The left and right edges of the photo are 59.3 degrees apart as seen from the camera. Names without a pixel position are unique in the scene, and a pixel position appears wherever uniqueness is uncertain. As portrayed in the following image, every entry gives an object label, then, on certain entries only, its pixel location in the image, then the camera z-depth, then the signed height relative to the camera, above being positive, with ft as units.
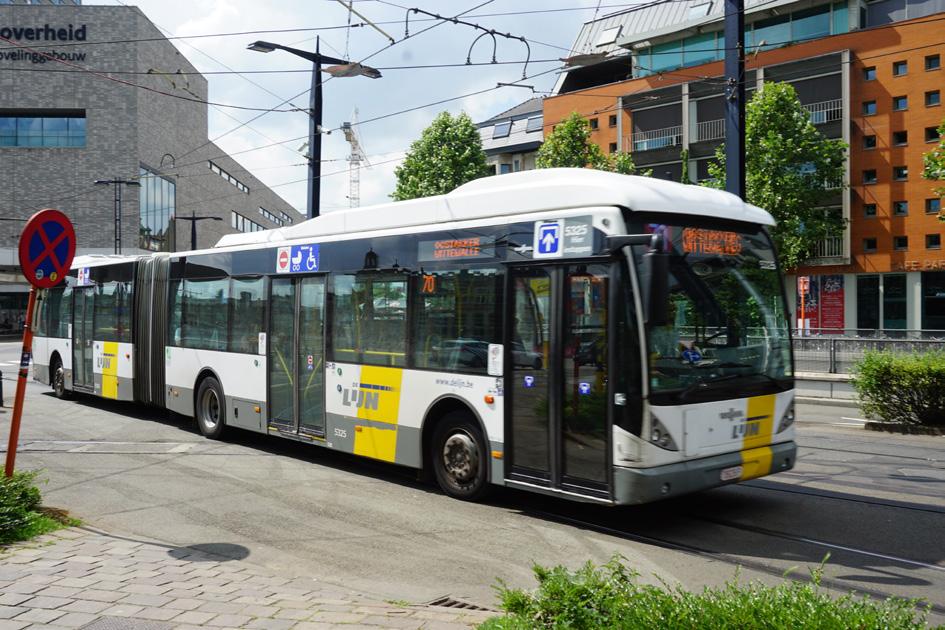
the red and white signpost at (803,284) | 110.83 +4.45
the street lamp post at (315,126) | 63.00 +14.92
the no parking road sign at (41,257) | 23.82 +1.85
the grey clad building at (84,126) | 187.73 +45.86
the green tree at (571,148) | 140.15 +28.97
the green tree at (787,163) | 120.88 +22.60
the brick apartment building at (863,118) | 139.85 +34.99
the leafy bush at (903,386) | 44.39 -3.80
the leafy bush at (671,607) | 11.19 -4.30
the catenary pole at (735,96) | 45.75 +12.27
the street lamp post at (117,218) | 158.85 +20.18
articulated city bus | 22.67 -0.64
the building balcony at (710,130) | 155.95 +35.54
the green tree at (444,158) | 145.79 +28.41
